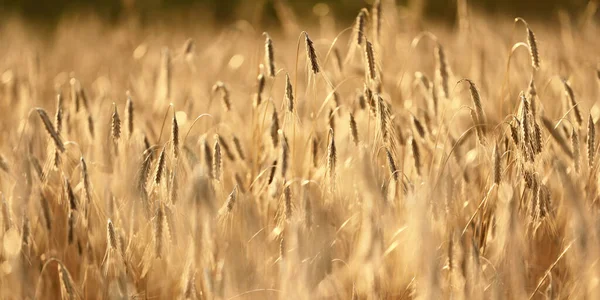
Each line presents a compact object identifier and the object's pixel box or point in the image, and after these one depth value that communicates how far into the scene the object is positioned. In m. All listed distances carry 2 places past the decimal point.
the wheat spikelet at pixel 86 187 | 3.92
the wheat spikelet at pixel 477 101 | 4.04
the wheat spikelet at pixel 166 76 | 4.61
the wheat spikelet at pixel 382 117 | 3.97
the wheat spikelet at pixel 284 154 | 3.97
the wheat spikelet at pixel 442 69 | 4.32
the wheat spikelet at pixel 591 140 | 3.96
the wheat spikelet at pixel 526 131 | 3.91
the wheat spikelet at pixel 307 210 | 3.89
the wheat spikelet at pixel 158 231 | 3.86
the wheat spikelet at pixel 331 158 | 3.94
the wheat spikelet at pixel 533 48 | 4.11
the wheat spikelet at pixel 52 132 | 4.00
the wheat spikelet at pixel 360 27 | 4.22
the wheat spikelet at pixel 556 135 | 4.03
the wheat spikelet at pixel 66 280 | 3.81
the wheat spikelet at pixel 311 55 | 4.03
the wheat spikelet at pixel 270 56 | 4.12
